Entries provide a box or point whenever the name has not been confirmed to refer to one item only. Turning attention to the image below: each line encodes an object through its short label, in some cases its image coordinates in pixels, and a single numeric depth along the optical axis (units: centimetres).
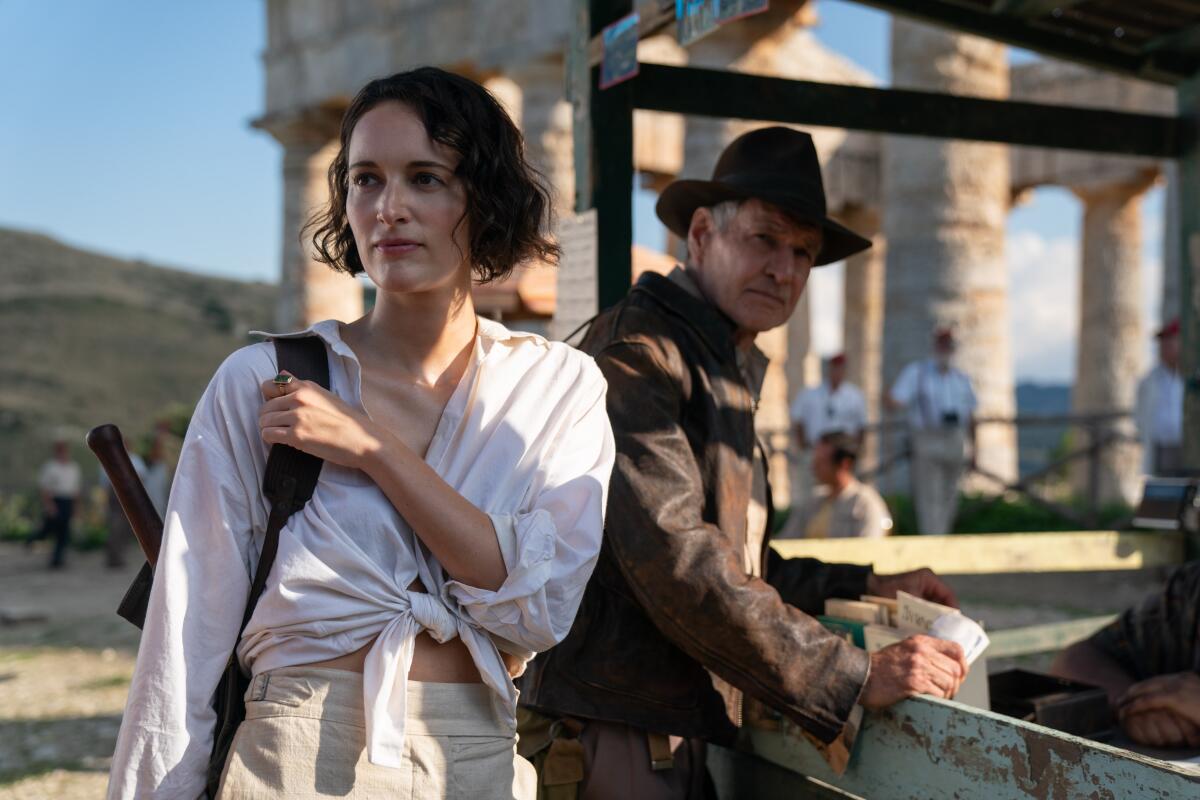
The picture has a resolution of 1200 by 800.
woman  181
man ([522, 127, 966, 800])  267
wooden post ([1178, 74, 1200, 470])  473
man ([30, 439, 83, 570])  1878
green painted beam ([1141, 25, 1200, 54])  468
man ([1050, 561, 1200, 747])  375
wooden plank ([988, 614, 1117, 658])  422
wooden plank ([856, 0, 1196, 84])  453
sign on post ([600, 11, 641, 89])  357
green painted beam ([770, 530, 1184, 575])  404
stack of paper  278
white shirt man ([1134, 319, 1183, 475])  996
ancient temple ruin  1373
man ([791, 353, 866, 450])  1237
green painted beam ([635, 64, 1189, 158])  387
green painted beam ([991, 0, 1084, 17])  441
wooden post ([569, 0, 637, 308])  378
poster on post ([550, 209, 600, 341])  378
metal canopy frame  380
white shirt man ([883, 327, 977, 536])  1202
